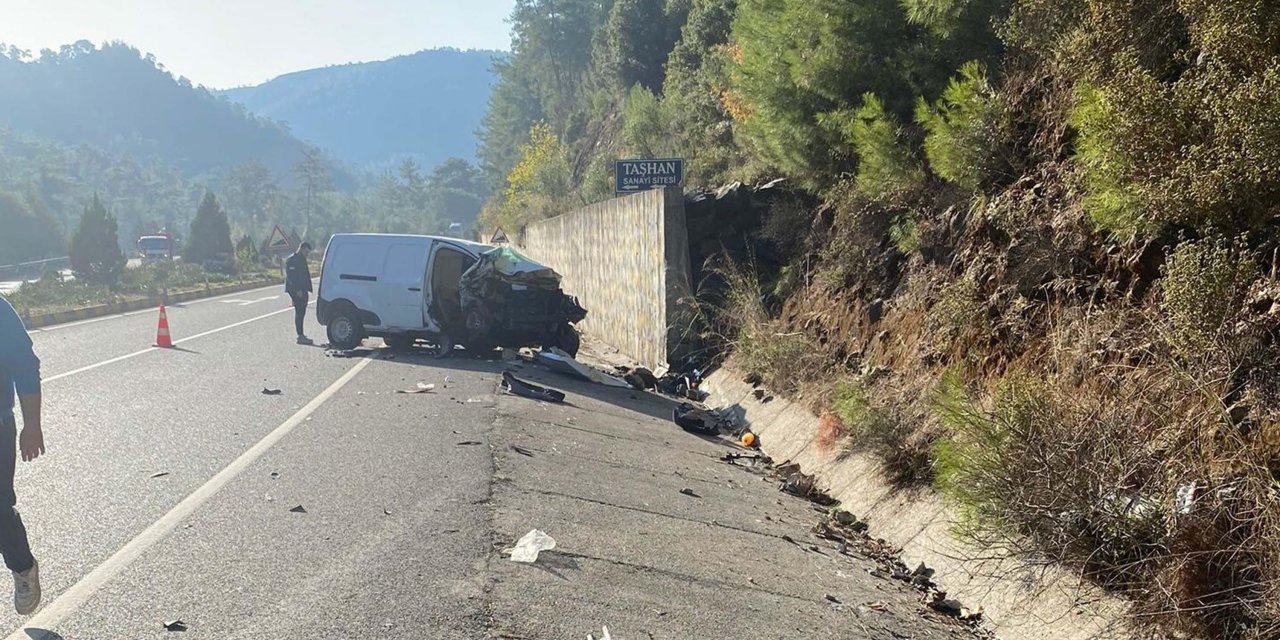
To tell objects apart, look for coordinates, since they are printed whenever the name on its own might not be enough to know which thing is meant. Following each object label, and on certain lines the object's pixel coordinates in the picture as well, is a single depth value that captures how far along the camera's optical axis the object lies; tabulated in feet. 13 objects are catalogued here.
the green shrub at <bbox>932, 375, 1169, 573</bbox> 15.51
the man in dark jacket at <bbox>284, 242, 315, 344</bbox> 59.57
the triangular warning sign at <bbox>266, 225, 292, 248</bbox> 136.26
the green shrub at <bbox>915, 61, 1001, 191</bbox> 27.84
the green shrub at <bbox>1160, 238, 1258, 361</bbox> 15.83
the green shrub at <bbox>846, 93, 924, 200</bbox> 33.55
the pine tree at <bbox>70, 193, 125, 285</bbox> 127.75
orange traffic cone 55.88
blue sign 57.52
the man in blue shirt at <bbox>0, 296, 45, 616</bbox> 15.21
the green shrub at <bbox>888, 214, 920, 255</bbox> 32.17
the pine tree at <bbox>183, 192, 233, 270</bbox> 199.52
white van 53.72
